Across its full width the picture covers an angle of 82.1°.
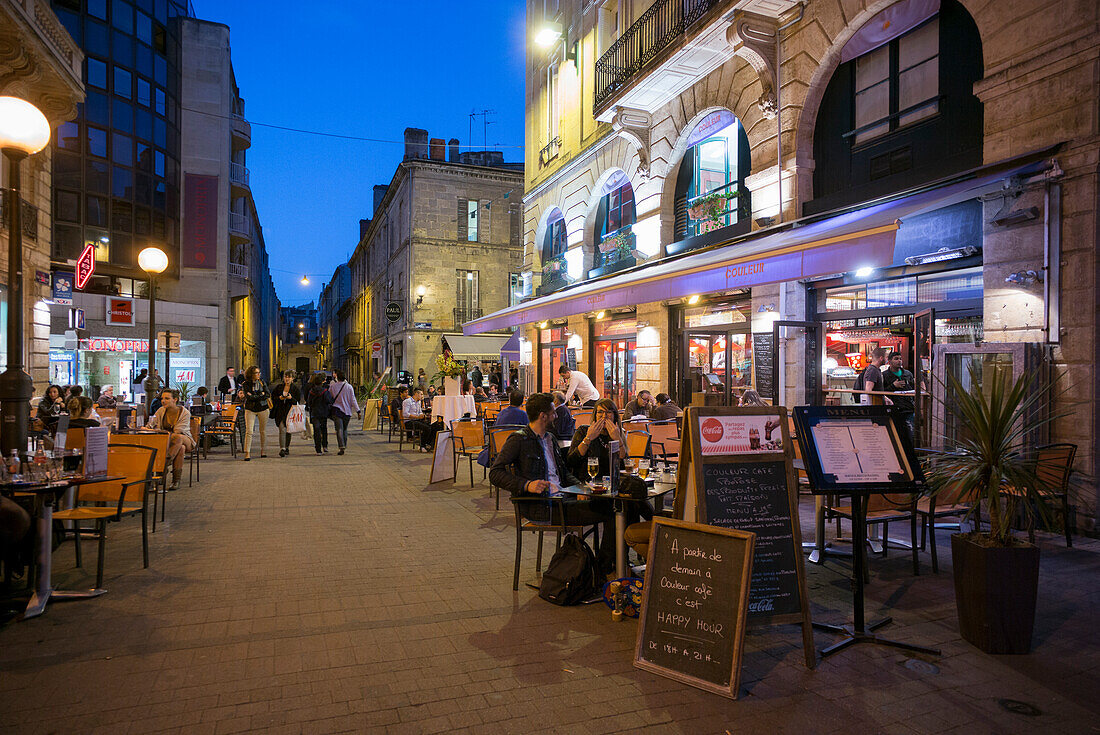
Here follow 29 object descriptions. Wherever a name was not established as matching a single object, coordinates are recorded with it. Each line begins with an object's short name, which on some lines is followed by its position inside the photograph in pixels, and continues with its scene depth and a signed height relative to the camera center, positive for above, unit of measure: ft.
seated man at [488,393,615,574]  16.40 -2.70
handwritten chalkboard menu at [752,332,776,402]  33.27 +0.75
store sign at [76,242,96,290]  53.78 +9.31
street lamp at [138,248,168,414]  36.11 +6.27
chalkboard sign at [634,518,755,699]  10.96 -4.15
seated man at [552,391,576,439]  23.50 -1.84
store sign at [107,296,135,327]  50.55 +4.93
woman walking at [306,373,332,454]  43.83 -2.35
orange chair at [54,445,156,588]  16.56 -3.40
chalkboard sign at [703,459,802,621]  12.25 -2.83
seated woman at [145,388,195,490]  29.12 -2.47
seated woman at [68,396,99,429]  27.07 -1.83
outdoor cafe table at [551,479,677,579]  15.23 -3.26
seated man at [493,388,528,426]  27.17 -1.84
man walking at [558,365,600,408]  40.24 -0.90
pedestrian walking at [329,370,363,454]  44.65 -2.18
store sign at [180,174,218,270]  85.66 +20.53
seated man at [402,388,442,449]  47.64 -3.19
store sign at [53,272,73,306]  42.39 +5.66
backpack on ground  15.23 -4.93
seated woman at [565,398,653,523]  18.04 -2.02
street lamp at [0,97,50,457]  17.48 +2.60
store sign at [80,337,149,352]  72.64 +3.23
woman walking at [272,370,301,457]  43.14 -2.26
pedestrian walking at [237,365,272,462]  42.04 -2.08
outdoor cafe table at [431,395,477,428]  42.39 -2.22
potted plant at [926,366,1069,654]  12.25 -3.30
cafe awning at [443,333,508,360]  93.09 +4.33
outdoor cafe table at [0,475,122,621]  14.26 -4.07
